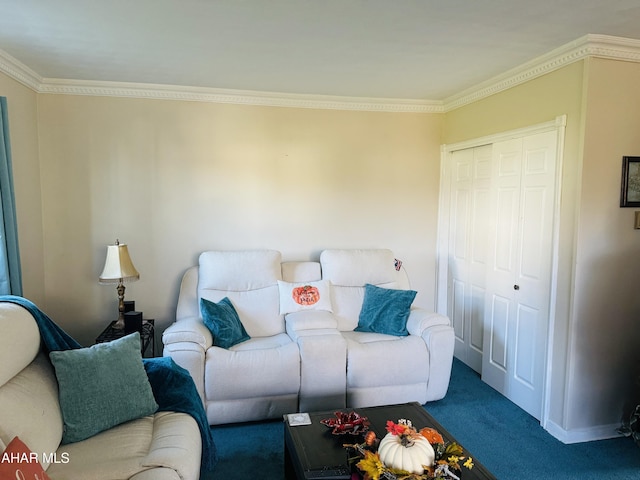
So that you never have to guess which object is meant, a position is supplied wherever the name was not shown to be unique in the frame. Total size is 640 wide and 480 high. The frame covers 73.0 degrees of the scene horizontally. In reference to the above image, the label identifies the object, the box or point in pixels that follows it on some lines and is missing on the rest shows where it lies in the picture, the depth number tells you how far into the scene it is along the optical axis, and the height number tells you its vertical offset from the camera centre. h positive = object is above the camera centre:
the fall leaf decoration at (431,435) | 1.76 -0.94
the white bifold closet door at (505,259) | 2.97 -0.42
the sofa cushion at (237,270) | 3.46 -0.53
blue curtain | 2.60 -0.13
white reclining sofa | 2.84 -0.99
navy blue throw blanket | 2.11 -0.94
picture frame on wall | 2.66 +0.15
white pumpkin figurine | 1.60 -0.92
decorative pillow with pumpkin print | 3.46 -0.74
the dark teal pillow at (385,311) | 3.37 -0.84
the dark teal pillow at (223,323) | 3.00 -0.84
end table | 3.11 -0.98
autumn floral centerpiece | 1.58 -0.96
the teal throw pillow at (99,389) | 1.93 -0.86
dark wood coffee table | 1.76 -1.08
